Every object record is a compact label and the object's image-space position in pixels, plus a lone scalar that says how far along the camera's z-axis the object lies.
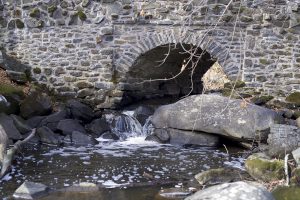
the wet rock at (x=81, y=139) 11.06
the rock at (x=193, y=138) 11.08
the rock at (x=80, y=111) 12.16
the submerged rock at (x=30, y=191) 7.33
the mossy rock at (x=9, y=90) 11.91
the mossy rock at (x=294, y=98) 12.38
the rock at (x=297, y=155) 8.17
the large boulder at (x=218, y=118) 10.78
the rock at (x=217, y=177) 8.18
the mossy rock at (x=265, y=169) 7.98
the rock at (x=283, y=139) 9.66
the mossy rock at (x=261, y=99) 12.41
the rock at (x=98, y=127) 11.83
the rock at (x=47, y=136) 10.98
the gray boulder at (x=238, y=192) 5.93
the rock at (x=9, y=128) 10.54
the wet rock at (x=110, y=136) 11.66
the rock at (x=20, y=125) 11.03
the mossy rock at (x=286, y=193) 6.24
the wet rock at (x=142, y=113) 12.45
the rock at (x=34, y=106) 11.73
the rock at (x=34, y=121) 11.49
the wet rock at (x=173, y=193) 7.49
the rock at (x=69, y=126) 11.40
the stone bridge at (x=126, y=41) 12.42
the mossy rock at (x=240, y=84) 12.54
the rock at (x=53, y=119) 11.54
